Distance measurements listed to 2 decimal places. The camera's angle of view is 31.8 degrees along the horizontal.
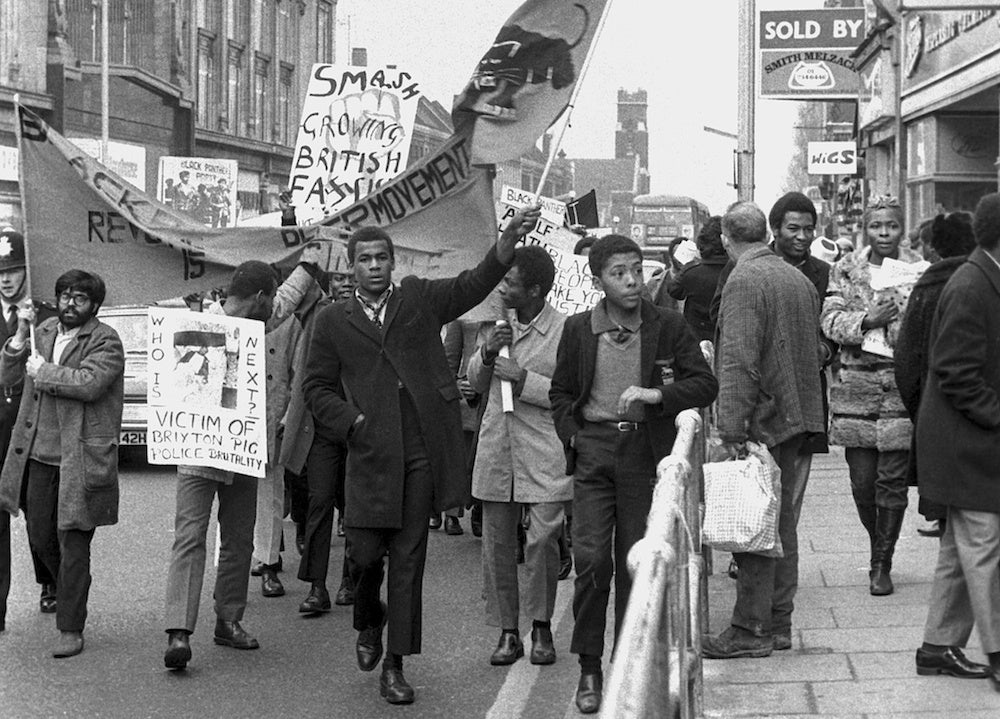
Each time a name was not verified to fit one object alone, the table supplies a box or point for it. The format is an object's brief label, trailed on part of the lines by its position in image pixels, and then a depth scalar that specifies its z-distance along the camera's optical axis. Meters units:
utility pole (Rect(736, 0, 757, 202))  22.69
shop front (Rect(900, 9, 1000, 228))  23.25
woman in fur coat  8.70
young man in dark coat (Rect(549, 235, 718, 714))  7.09
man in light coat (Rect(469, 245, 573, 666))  8.15
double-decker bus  71.81
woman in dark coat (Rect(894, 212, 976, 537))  7.47
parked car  16.80
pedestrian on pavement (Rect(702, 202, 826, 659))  7.53
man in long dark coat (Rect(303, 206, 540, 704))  7.46
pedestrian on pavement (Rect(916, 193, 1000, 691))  6.68
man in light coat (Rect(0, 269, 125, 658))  8.38
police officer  9.19
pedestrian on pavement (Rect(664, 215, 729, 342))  12.36
